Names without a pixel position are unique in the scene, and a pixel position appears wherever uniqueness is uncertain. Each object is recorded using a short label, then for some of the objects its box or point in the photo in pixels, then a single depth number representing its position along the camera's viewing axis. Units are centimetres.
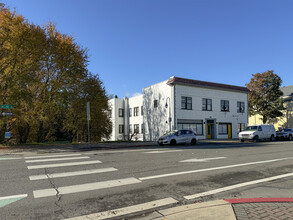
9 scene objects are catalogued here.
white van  2431
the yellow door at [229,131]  3234
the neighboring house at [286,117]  4059
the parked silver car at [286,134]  2925
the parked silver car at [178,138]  1886
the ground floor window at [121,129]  4175
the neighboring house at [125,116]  3841
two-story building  2841
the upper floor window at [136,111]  3819
